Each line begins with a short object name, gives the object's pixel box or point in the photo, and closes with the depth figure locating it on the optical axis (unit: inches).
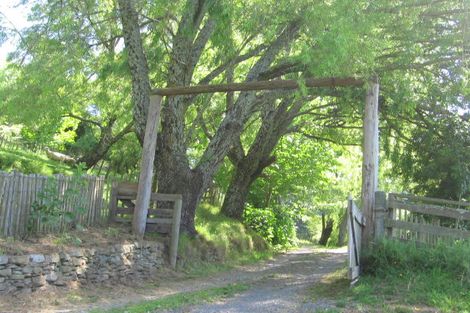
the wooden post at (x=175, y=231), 519.8
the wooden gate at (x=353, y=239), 373.7
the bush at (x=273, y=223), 918.4
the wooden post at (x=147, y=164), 510.3
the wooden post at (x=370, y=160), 421.4
